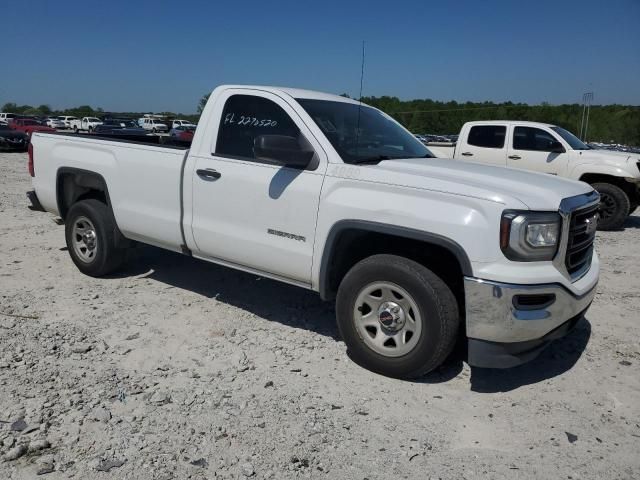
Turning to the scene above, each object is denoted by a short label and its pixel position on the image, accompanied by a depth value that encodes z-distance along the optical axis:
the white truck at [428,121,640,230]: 9.78
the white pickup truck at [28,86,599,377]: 3.19
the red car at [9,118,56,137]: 32.81
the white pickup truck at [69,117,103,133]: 45.53
